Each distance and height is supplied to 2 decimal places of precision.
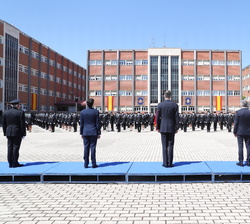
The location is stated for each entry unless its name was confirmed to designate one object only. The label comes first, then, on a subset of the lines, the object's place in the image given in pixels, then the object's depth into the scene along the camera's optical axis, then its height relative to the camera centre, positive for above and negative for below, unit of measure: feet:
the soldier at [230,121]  84.39 -2.86
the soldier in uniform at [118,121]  85.86 -3.21
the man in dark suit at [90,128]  25.77 -1.61
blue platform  22.70 -4.91
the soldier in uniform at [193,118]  87.56 -2.18
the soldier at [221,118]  92.63 -2.22
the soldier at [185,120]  85.14 -2.87
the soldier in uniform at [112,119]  88.75 -2.72
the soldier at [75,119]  84.02 -2.68
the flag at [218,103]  209.15 +5.34
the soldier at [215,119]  86.30 -2.37
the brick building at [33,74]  158.51 +22.80
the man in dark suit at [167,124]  25.70 -1.18
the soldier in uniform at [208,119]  84.33 -2.36
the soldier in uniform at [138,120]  84.50 -2.82
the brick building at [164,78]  213.25 +23.05
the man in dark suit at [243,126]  26.94 -1.34
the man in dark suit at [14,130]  26.22 -1.87
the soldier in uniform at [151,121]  91.25 -3.28
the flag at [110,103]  205.28 +4.57
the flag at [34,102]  188.85 +4.40
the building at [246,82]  294.64 +29.00
